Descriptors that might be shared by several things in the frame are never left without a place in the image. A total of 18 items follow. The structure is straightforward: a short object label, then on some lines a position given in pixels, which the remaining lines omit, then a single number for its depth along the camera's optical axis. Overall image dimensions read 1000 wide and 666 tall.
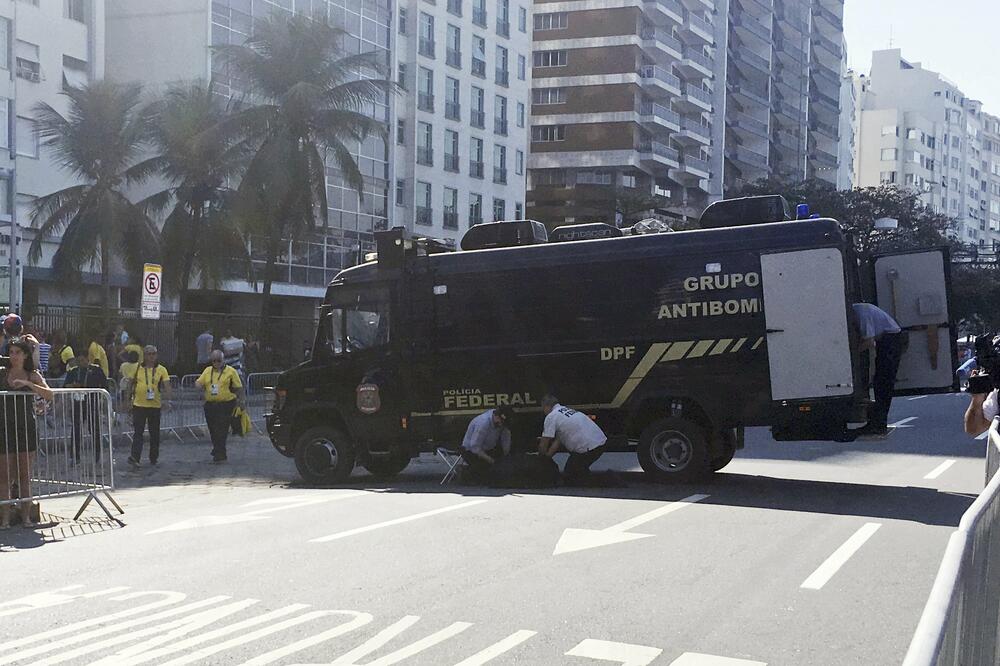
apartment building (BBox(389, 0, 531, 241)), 62.38
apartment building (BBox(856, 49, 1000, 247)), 147.38
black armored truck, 14.27
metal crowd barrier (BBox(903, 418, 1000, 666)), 2.66
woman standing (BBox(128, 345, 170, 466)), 18.02
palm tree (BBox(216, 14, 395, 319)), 41.62
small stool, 16.08
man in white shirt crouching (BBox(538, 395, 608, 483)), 14.60
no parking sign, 20.89
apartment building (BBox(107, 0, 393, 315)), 49.66
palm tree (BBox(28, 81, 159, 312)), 41.81
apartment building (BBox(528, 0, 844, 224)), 78.56
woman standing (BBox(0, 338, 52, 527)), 11.35
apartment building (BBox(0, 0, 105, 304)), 44.00
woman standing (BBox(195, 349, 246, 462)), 18.92
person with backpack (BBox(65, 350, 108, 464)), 12.42
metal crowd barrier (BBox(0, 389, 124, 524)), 11.50
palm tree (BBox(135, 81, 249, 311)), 42.16
